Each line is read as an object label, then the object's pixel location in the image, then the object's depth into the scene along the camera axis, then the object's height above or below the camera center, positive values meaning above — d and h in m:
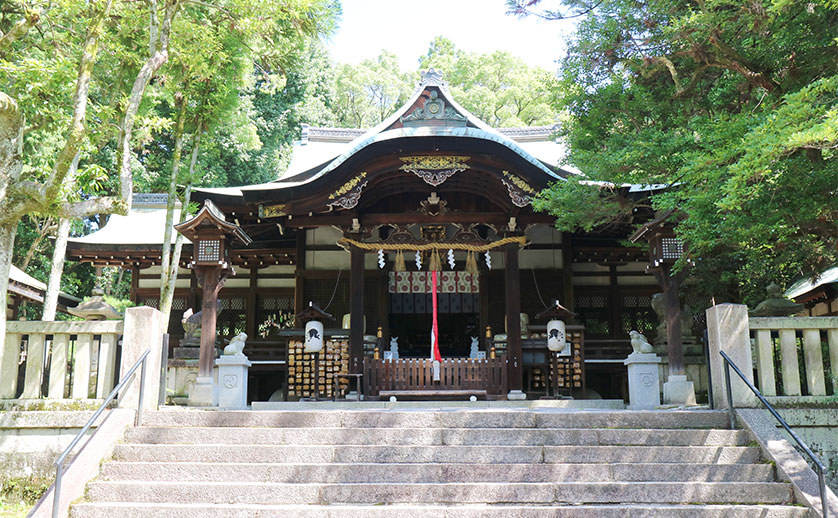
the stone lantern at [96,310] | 11.15 +0.68
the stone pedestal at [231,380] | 10.05 -0.40
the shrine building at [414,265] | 11.62 +1.75
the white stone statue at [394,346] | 13.53 +0.10
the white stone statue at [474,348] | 12.77 +0.04
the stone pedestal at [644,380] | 9.63 -0.43
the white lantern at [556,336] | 11.72 +0.23
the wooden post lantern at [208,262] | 9.93 +1.31
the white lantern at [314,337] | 11.74 +0.24
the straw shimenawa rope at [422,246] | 12.44 +1.88
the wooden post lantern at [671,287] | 9.46 +0.86
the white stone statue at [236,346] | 10.21 +0.09
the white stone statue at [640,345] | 9.67 +0.06
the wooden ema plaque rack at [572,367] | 12.16 -0.30
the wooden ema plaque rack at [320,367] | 11.98 -0.27
